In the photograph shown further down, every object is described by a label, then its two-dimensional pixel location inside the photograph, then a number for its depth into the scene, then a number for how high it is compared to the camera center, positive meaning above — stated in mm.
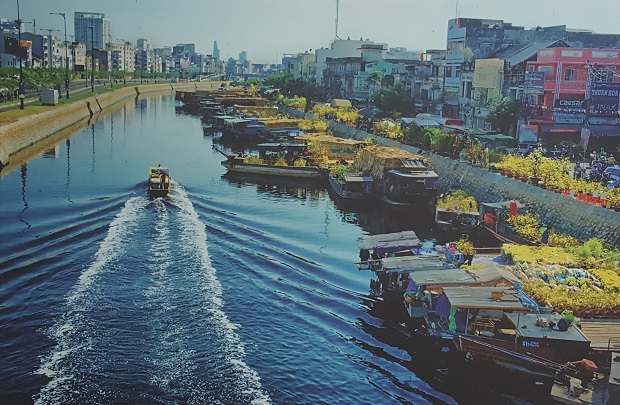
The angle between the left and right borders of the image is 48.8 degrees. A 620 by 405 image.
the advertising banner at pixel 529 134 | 56219 -3533
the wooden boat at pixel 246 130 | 83500 -6121
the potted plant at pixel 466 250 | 28844 -7086
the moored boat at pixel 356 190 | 48531 -7463
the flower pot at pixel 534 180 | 41125 -5304
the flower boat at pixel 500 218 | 36438 -7081
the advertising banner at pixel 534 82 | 58625 +730
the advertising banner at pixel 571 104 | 56156 -957
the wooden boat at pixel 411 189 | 46062 -6888
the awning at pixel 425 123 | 67188 -3530
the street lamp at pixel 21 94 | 72500 -2486
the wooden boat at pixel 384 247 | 30578 -7234
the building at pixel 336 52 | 149000 +6949
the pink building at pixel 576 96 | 55875 -274
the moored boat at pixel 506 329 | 21281 -7595
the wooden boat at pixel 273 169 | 56125 -7178
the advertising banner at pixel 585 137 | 54241 -3475
